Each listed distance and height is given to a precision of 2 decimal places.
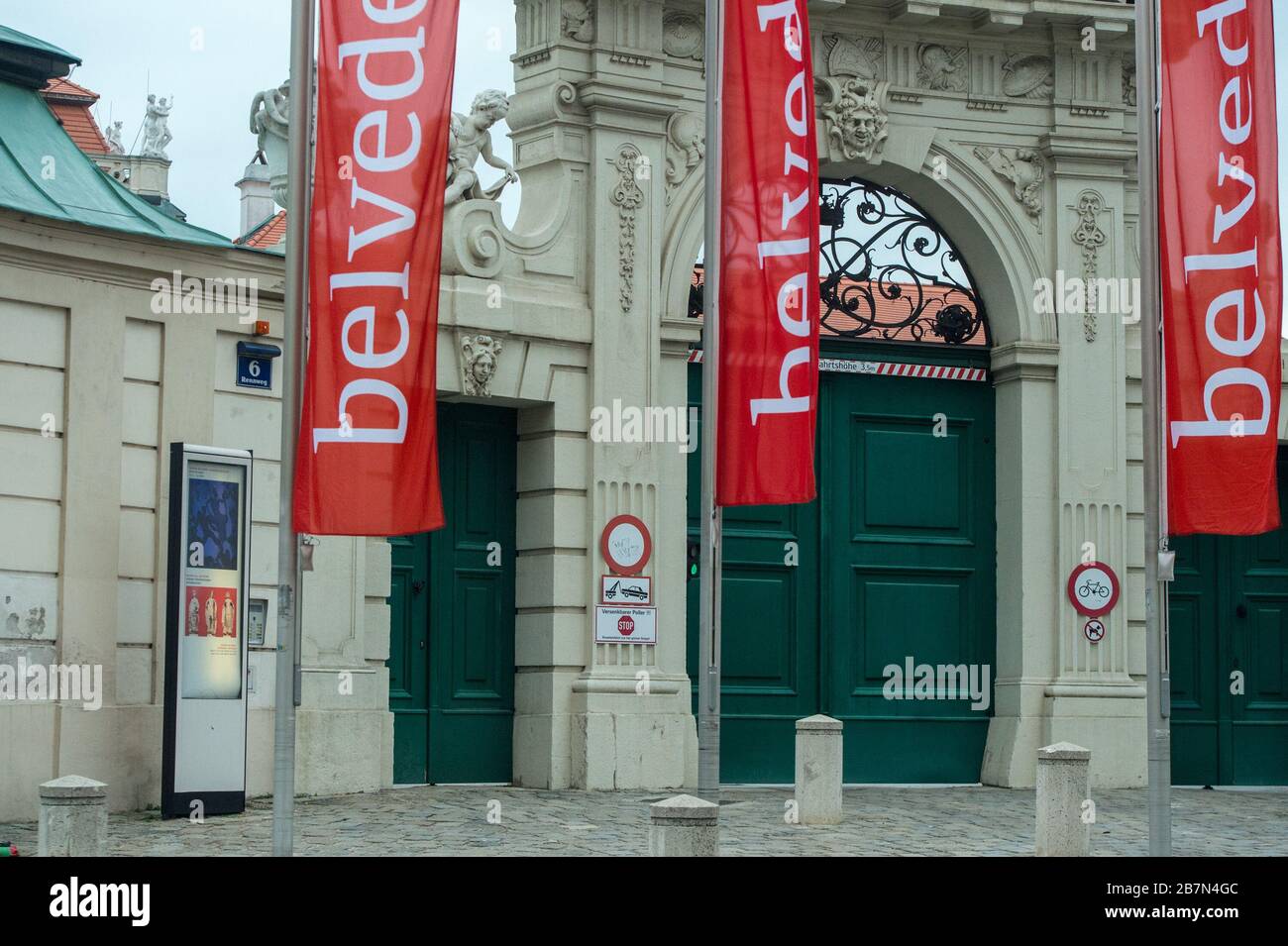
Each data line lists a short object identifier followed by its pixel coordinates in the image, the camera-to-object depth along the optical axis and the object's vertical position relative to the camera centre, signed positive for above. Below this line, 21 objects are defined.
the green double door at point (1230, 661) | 22.36 -0.34
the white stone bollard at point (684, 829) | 10.85 -1.08
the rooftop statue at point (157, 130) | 45.25 +10.97
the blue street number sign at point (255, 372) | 17.23 +2.13
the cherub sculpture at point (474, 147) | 19.09 +4.51
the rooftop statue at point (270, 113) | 18.20 +4.57
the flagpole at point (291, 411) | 11.38 +1.22
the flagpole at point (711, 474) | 14.12 +1.07
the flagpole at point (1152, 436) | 12.81 +1.26
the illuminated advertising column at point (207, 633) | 15.59 -0.08
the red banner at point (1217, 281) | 13.41 +2.34
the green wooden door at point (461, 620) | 18.97 +0.04
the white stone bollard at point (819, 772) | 16.47 -1.17
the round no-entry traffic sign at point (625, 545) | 19.36 +0.76
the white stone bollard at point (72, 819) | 10.76 -1.04
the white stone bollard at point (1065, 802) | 14.03 -1.20
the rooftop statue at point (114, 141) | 44.25 +10.48
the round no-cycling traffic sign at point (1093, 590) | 21.25 +0.40
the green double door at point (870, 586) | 20.58 +0.42
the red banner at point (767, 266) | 14.53 +2.61
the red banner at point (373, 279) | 11.69 +1.99
